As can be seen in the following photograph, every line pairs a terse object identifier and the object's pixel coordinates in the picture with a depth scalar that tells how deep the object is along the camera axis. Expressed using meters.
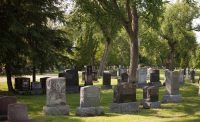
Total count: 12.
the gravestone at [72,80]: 29.91
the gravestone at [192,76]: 42.28
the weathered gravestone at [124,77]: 32.34
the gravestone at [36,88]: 28.48
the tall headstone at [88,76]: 33.11
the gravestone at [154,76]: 34.47
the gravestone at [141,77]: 34.48
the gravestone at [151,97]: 21.22
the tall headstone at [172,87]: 23.66
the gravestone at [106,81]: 32.67
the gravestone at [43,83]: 29.38
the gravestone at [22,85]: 28.46
